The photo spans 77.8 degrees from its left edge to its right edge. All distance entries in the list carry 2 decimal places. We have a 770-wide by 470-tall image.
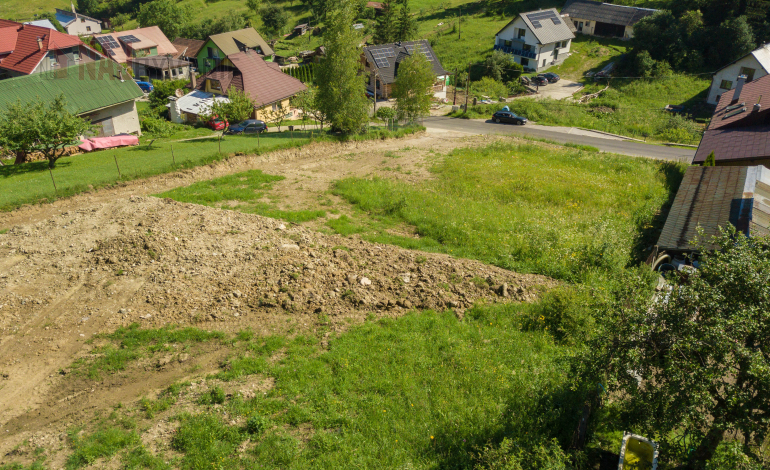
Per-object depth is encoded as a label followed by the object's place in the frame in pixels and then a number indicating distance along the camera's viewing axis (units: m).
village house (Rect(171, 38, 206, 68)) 78.06
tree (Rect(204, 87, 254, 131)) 41.81
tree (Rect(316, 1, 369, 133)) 37.22
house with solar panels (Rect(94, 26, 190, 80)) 73.94
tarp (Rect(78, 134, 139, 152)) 39.06
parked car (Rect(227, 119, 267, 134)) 47.31
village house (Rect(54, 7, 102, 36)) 98.74
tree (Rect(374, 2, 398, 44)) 76.56
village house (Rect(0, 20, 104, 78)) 51.16
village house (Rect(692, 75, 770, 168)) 29.78
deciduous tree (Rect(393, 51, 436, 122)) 43.84
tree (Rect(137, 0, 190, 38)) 94.88
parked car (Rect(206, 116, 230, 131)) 48.91
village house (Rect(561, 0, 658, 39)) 73.88
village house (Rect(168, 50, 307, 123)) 51.44
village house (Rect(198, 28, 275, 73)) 72.00
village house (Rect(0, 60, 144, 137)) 39.47
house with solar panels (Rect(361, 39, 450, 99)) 60.97
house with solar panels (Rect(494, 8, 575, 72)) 67.62
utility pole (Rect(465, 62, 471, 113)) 62.95
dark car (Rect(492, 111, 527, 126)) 51.50
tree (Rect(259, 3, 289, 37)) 96.94
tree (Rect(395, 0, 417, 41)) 76.62
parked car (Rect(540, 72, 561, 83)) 65.94
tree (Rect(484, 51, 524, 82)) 65.88
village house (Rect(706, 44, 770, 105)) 50.09
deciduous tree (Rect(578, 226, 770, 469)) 8.55
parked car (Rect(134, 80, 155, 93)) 68.25
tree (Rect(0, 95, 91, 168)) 29.83
